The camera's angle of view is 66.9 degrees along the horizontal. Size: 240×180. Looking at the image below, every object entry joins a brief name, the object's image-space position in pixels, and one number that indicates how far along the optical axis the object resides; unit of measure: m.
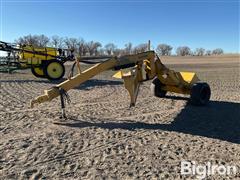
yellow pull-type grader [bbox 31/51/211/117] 4.32
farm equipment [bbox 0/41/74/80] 9.85
